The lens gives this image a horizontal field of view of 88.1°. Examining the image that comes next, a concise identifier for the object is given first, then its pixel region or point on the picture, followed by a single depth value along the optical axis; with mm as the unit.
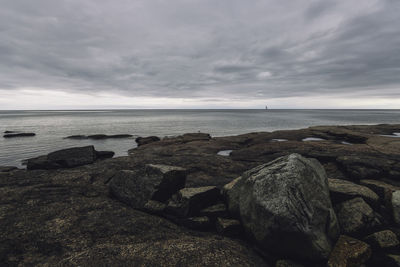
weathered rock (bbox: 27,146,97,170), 16870
